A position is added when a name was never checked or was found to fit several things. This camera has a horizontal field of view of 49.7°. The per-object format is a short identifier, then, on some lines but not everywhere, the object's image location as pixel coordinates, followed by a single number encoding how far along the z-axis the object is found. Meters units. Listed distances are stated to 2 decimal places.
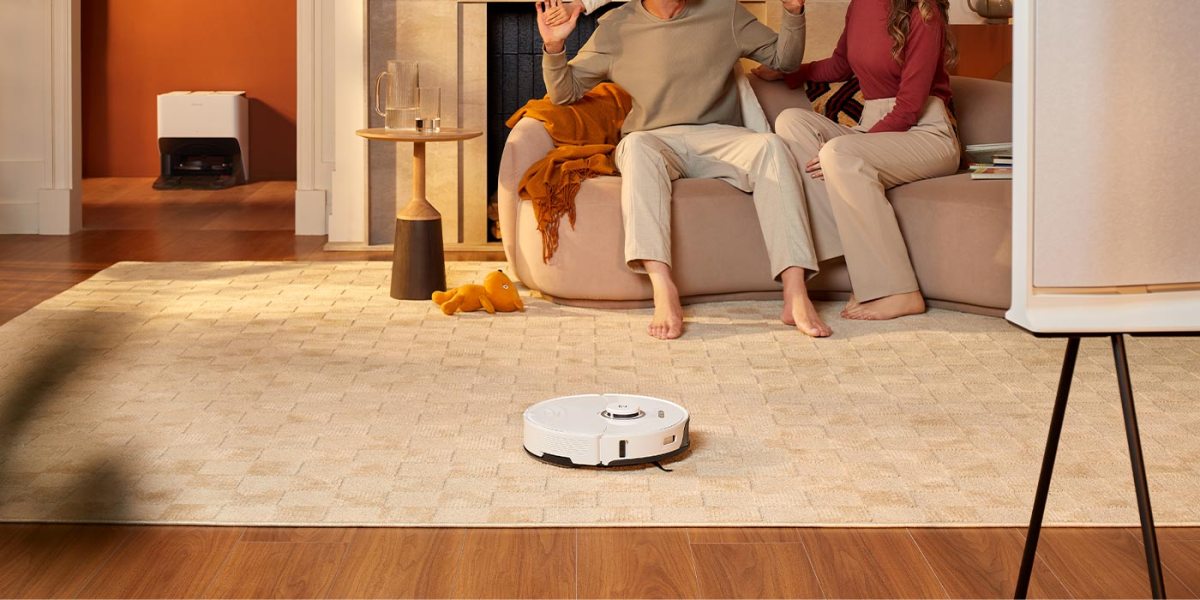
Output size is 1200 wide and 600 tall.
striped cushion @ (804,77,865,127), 4.39
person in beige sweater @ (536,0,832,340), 3.82
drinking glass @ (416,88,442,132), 4.29
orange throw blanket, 3.94
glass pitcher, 4.22
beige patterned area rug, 2.21
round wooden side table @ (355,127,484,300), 4.09
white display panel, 1.37
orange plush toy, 3.88
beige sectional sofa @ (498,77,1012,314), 3.83
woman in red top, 3.85
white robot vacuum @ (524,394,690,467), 2.37
